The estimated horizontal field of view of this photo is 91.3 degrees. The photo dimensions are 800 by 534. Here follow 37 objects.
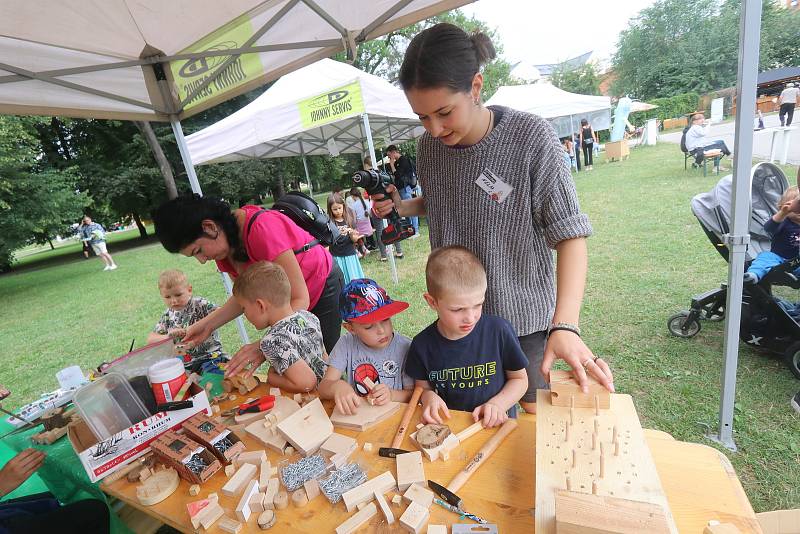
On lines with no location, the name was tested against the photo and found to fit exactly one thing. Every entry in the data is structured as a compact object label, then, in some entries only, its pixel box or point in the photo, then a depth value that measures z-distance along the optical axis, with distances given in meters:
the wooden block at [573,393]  1.09
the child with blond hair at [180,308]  3.21
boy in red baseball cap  1.73
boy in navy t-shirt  1.49
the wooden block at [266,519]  1.10
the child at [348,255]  5.64
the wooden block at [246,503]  1.14
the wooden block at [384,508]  1.04
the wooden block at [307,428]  1.36
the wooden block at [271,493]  1.16
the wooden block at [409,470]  1.13
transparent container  1.58
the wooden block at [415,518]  0.99
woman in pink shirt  2.07
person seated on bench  9.63
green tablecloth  1.91
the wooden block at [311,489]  1.16
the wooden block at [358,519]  1.02
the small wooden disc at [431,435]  1.24
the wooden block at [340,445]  1.30
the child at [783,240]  3.07
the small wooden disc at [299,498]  1.14
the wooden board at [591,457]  0.87
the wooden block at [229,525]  1.11
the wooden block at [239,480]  1.25
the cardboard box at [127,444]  1.43
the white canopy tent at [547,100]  11.98
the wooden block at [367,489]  1.10
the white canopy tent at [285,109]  5.60
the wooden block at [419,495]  1.06
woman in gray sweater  1.24
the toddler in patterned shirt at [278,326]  1.92
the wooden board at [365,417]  1.43
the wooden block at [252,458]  1.36
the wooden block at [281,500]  1.15
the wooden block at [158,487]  1.30
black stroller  2.94
